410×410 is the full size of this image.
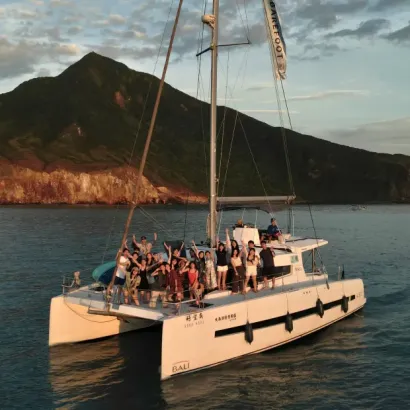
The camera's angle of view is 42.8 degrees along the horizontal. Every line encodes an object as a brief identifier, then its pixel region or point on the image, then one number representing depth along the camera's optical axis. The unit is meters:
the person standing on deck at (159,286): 14.63
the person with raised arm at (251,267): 16.16
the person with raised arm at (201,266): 16.02
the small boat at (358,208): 143.31
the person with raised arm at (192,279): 14.91
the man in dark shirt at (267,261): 17.05
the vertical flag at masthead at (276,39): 19.48
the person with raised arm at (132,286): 14.81
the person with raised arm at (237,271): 16.30
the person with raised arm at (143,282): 15.33
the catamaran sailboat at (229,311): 13.57
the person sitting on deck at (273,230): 19.48
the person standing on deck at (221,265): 16.16
